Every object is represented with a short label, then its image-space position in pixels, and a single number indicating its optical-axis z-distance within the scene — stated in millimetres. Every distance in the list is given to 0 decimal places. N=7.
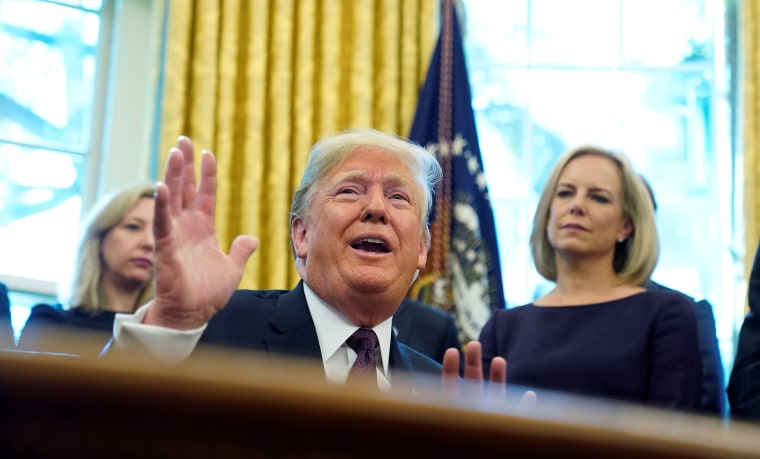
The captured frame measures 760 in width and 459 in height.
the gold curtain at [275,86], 5461
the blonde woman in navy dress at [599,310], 3068
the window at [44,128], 5355
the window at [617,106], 5840
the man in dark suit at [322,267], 1943
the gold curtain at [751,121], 5527
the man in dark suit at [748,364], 2693
